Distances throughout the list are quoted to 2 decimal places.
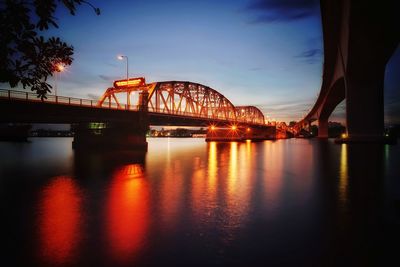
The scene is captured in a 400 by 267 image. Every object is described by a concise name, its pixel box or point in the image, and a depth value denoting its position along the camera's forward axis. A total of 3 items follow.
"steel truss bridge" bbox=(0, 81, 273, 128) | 36.44
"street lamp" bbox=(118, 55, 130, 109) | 50.61
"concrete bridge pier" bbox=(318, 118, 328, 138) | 139.39
